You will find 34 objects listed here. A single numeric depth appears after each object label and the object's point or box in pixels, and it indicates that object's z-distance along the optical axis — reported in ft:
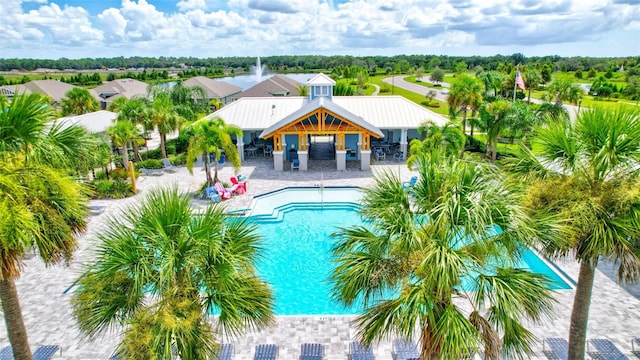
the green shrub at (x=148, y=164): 92.43
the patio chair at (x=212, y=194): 73.77
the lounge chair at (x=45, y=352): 35.52
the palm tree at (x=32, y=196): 21.61
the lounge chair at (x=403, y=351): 35.37
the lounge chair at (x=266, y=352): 35.42
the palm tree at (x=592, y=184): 24.50
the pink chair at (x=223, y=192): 75.15
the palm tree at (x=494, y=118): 89.45
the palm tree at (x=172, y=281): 22.04
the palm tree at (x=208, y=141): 73.41
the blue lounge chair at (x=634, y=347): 35.29
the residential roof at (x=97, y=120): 94.73
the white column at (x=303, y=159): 91.81
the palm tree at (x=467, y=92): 98.84
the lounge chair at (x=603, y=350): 34.94
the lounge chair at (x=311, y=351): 35.40
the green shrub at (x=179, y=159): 97.50
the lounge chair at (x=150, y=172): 91.79
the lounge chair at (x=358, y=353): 35.24
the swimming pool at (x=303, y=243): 47.70
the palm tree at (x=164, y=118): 91.97
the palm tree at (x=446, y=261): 21.43
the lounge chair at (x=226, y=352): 35.09
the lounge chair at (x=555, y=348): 34.99
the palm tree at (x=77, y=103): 128.98
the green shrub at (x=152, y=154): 101.30
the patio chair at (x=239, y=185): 77.97
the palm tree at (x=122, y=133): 80.53
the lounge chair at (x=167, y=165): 94.89
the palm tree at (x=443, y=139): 73.92
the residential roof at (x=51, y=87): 177.58
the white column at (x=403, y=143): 100.68
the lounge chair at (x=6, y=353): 35.30
